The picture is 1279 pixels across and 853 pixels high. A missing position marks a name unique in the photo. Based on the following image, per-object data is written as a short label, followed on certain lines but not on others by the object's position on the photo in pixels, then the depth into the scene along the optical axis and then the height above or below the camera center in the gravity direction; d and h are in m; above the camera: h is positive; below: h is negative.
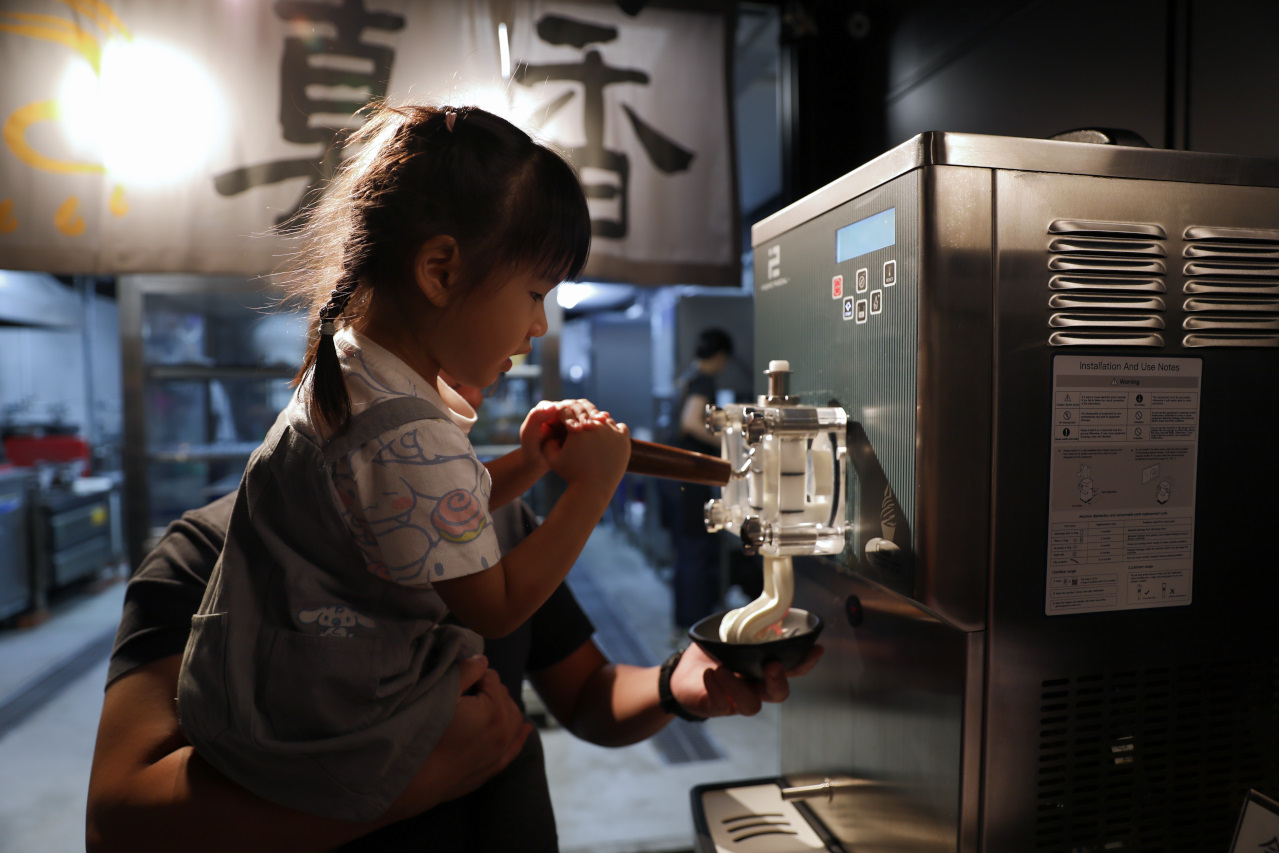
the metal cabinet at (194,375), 2.54 +0.02
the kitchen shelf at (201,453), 2.64 -0.26
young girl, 0.62 -0.10
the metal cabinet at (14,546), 3.72 -0.81
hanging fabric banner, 1.91 +0.74
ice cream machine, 0.64 -0.10
